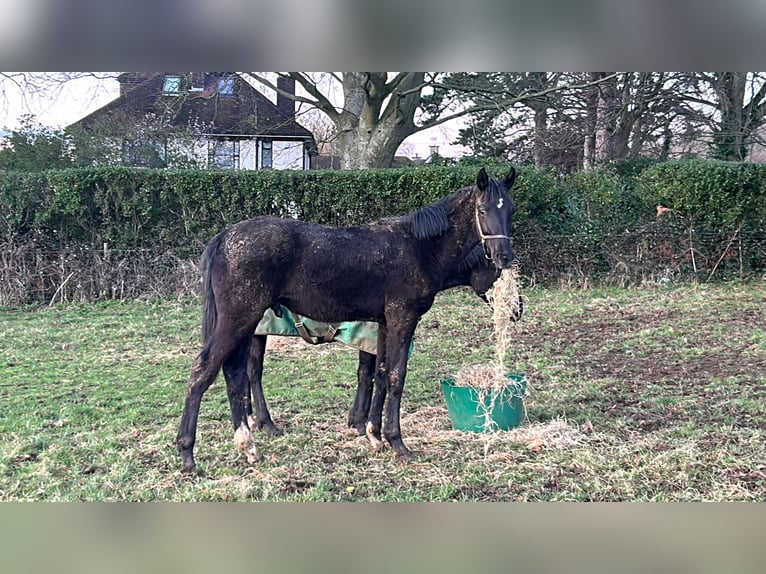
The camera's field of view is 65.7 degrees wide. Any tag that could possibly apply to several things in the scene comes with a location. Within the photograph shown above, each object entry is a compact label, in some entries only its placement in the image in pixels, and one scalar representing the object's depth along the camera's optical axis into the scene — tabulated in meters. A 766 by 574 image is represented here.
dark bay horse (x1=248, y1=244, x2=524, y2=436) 4.75
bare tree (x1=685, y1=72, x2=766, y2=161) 14.38
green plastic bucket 4.68
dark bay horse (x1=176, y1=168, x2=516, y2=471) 3.99
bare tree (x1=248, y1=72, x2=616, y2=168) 12.45
